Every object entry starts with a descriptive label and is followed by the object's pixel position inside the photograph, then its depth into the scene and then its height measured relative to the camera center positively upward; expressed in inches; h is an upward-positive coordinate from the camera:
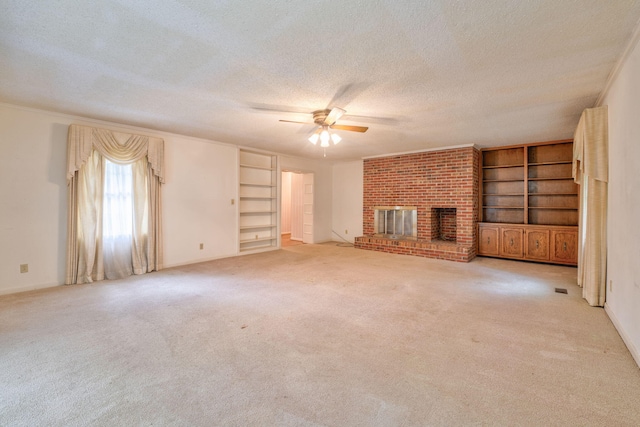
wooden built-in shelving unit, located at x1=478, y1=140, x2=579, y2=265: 206.7 +5.9
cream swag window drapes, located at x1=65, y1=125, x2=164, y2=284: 153.4 +8.8
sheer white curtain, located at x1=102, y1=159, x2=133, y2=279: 166.6 -5.9
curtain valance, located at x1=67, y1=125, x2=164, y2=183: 151.8 +35.7
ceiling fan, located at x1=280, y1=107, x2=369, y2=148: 136.3 +41.1
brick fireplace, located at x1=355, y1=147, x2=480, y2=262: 226.5 +11.2
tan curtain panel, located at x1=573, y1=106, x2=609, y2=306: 115.0 +5.3
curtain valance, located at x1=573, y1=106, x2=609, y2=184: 113.4 +27.5
